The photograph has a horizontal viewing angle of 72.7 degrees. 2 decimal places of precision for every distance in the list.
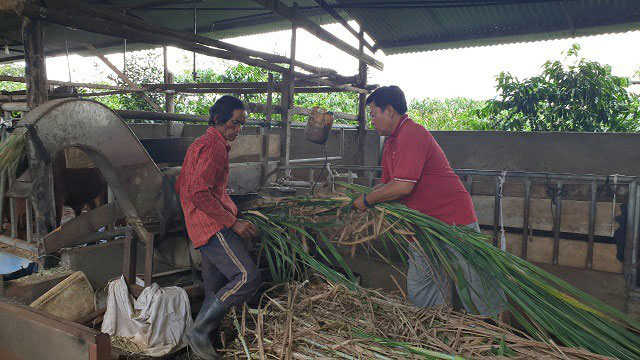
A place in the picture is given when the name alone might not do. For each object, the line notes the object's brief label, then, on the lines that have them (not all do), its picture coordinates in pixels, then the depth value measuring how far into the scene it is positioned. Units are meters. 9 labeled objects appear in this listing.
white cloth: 2.44
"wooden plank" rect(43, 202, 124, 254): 2.54
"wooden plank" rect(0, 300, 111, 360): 1.58
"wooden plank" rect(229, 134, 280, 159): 4.26
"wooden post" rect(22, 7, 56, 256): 2.54
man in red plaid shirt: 2.40
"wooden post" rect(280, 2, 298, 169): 4.84
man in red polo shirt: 2.71
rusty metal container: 4.18
